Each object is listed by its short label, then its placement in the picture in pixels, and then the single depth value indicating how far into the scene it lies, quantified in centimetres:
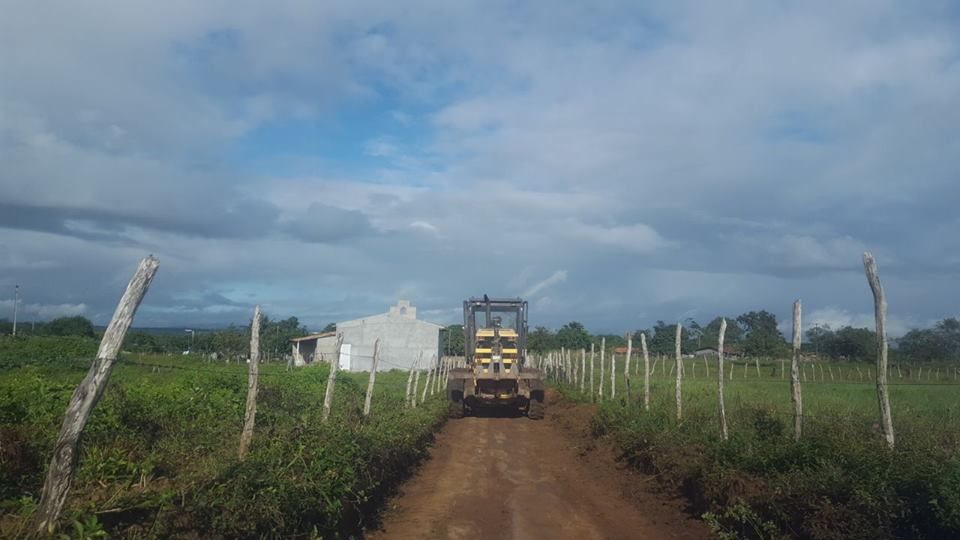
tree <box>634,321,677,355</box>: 5969
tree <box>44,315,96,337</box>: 4148
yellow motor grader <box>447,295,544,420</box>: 2380
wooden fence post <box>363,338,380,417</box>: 1376
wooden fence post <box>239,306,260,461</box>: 789
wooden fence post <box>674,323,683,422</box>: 1364
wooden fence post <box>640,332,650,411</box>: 1589
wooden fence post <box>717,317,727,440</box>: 1099
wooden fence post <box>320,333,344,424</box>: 1064
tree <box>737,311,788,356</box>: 5054
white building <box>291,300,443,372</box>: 5450
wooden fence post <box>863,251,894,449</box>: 801
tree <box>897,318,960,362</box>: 3966
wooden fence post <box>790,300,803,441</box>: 929
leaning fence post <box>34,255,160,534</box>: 461
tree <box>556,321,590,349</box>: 6881
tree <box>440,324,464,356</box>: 6688
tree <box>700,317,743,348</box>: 5919
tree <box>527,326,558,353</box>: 6304
